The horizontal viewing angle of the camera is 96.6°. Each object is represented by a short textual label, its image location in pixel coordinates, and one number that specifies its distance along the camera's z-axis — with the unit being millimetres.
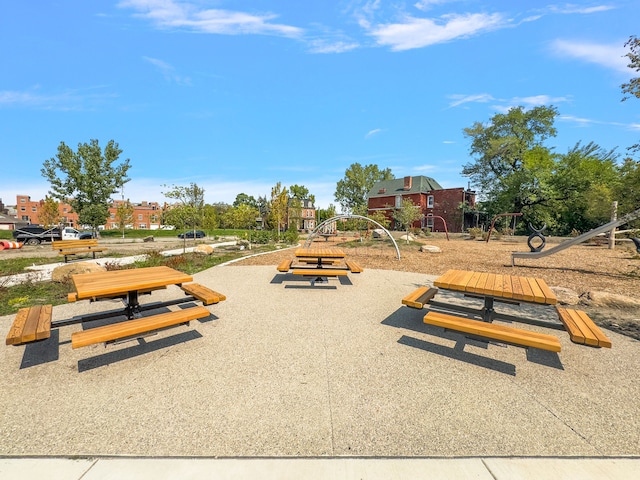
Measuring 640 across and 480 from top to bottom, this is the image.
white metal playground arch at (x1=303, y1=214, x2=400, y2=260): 12841
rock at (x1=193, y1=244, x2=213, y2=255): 15173
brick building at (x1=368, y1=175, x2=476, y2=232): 42156
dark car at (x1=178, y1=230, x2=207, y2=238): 40481
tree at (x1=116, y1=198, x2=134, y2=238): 40238
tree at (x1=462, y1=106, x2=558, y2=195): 37438
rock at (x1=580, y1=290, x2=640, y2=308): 5855
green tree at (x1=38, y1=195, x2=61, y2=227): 36622
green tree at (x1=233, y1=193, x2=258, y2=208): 107406
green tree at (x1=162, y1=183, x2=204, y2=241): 16641
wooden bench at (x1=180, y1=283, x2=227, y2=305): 4680
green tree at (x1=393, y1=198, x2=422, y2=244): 25562
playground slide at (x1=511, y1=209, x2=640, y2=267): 9055
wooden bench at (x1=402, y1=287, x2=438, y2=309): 4414
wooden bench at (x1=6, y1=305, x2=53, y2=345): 3102
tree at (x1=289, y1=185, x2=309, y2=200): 84644
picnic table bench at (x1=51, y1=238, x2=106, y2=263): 11422
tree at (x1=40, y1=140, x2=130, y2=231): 34938
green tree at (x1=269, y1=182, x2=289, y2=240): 23953
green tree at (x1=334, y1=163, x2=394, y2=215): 72688
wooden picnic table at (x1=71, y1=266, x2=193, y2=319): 3727
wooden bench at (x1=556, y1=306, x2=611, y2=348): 3211
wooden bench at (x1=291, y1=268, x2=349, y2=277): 7382
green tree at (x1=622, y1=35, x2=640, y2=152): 7980
